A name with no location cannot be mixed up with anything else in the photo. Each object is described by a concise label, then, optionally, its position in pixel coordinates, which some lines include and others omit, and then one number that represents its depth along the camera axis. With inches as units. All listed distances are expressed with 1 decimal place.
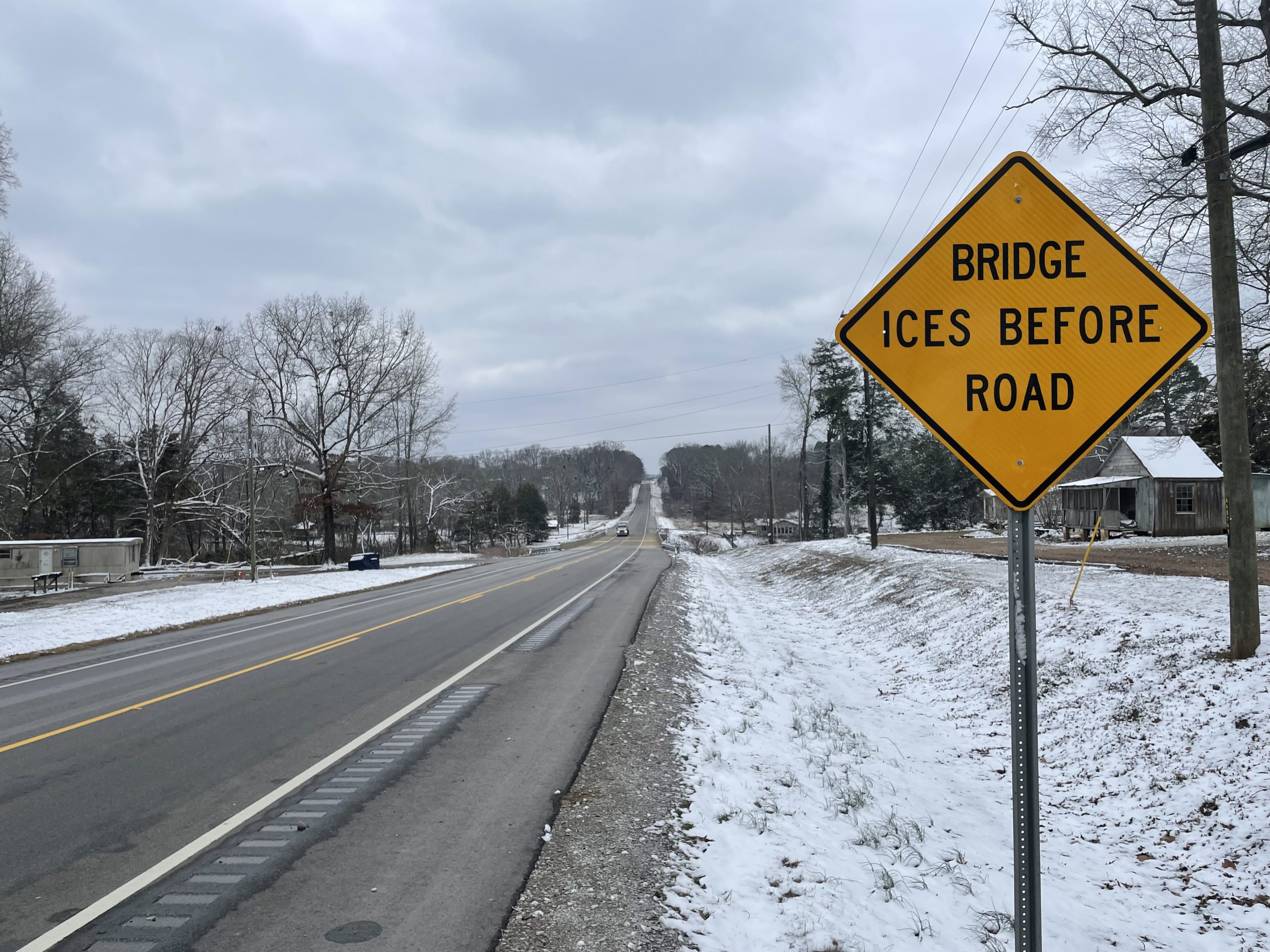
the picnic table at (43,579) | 978.7
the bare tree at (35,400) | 1178.6
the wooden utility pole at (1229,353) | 284.5
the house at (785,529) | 2829.7
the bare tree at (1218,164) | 288.2
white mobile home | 1155.3
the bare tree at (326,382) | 1604.3
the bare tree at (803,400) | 1990.7
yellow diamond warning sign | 101.3
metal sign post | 89.0
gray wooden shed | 1183.6
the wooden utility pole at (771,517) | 2041.2
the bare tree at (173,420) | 1774.1
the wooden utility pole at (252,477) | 1112.2
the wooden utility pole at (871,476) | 1218.6
